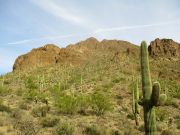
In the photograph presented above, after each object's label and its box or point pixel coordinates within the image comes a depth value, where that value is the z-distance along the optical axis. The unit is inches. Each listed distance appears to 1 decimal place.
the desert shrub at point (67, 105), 522.0
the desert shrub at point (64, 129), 358.4
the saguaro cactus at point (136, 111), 477.5
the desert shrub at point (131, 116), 524.5
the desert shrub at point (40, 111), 484.4
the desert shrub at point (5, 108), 499.6
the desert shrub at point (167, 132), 405.0
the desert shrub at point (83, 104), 542.3
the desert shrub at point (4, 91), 720.0
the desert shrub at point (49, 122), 417.2
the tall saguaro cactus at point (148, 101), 249.0
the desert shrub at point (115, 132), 387.3
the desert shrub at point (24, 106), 534.6
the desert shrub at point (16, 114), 448.3
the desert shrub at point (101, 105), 533.3
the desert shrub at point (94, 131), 380.4
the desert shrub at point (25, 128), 349.3
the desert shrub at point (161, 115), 512.1
